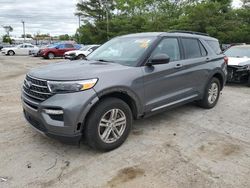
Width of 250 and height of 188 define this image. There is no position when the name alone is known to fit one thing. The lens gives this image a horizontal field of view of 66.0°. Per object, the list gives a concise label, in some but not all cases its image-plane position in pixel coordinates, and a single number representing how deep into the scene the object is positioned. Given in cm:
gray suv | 247
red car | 1874
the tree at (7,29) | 7665
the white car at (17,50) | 2363
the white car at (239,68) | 628
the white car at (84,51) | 1506
